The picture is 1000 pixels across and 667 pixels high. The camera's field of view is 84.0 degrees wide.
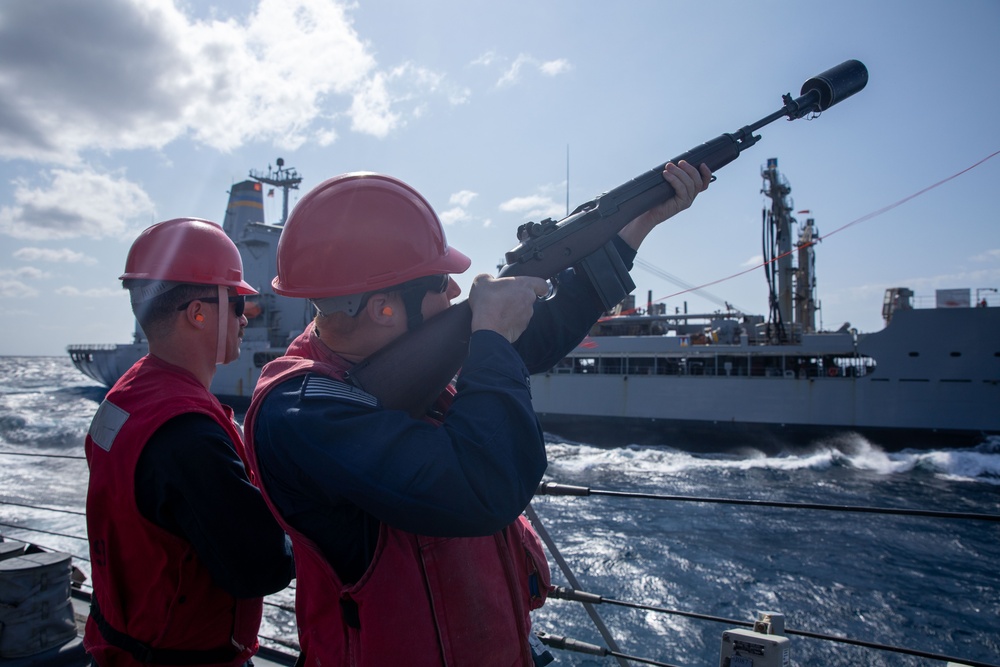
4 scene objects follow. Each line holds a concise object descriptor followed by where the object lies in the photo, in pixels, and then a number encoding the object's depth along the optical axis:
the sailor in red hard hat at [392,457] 1.04
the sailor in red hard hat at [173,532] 1.52
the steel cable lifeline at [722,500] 1.86
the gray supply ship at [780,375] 19.00
